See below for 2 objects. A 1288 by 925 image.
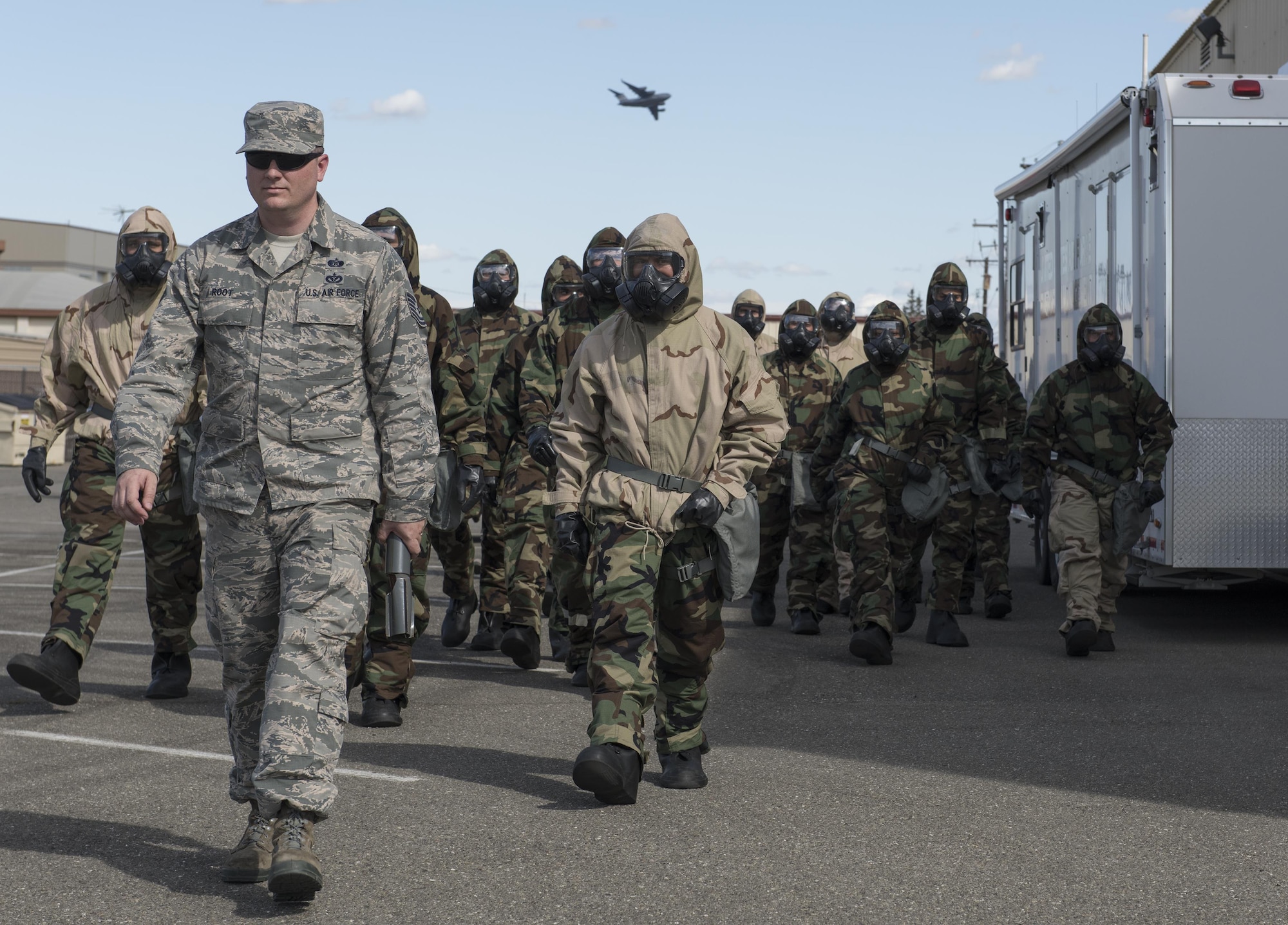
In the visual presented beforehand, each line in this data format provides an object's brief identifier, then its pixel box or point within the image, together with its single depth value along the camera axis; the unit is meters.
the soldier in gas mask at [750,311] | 13.13
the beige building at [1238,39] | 26.36
